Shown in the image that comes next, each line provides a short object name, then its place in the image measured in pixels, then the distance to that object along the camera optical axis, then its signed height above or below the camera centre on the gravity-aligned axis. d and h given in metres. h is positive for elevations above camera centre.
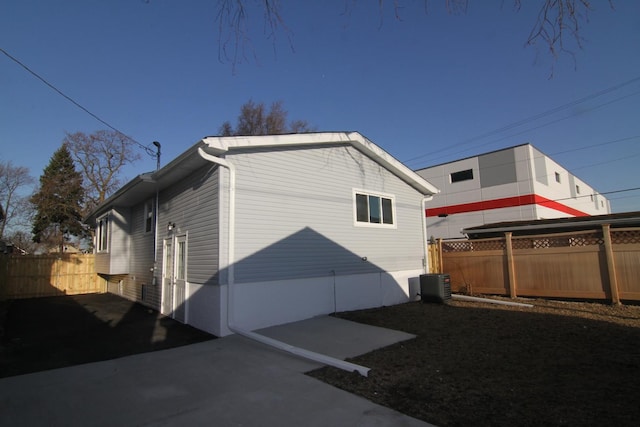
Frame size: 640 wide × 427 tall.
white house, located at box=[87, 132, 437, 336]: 7.37 +0.72
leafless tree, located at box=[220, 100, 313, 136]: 28.17 +11.05
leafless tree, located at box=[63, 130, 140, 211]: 28.59 +9.01
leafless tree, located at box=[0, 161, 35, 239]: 29.59 +5.62
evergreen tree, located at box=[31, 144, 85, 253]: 29.58 +5.38
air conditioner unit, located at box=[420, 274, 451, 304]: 10.45 -1.03
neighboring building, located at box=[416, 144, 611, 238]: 24.03 +4.42
